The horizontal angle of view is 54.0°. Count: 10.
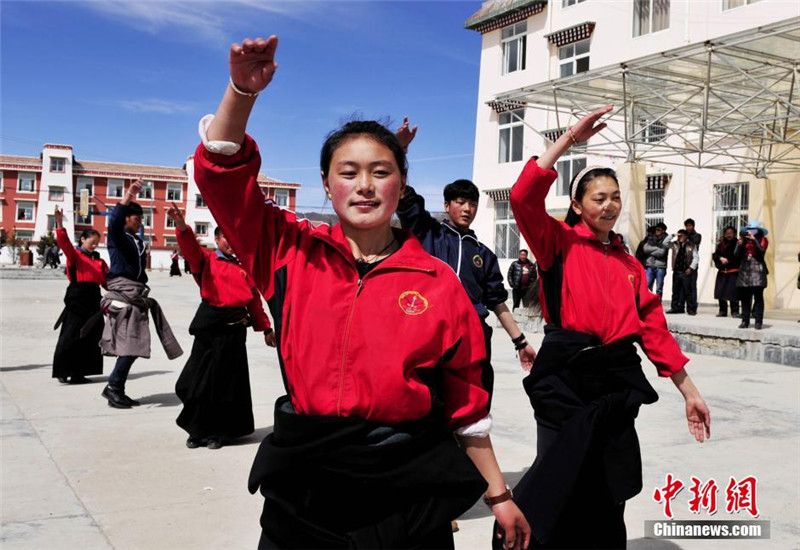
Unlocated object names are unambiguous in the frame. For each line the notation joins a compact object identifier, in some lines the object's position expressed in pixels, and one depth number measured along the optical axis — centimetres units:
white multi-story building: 1457
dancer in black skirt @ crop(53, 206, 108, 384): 810
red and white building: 6781
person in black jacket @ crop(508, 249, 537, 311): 1680
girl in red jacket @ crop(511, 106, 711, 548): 298
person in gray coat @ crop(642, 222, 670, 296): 1517
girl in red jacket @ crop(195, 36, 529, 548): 182
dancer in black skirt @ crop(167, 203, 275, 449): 558
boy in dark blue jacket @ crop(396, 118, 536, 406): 418
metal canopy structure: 1320
